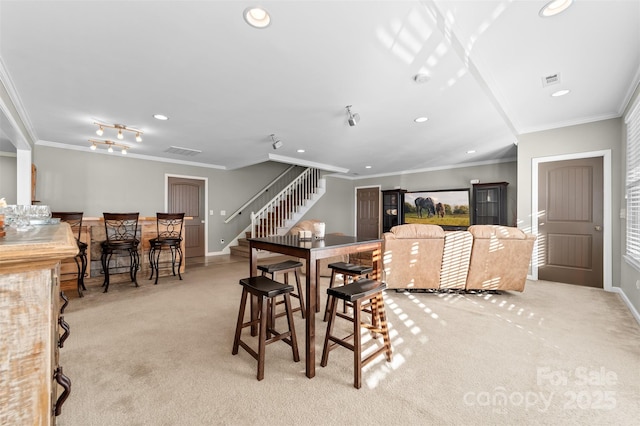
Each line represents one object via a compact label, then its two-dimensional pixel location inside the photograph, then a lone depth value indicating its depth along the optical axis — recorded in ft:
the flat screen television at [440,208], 23.38
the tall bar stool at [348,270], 8.34
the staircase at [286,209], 22.44
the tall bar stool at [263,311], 5.86
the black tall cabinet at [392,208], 26.58
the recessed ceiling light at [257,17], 6.15
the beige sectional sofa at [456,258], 11.16
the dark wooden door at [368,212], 28.84
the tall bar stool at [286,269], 8.11
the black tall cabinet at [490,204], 20.49
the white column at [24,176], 13.28
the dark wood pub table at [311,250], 5.87
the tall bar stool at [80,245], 11.51
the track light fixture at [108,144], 15.71
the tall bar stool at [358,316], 5.56
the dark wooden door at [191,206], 21.48
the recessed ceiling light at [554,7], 6.32
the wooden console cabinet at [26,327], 2.33
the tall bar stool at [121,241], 12.62
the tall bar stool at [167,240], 14.11
